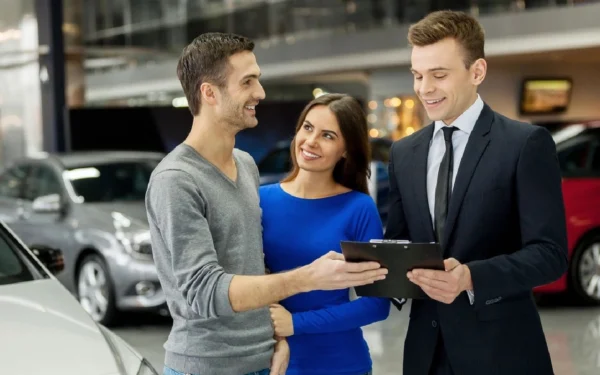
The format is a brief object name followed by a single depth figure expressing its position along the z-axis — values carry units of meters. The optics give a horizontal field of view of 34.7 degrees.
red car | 8.35
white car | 2.88
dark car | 10.96
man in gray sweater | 2.18
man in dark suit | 2.33
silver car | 7.63
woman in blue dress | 2.65
